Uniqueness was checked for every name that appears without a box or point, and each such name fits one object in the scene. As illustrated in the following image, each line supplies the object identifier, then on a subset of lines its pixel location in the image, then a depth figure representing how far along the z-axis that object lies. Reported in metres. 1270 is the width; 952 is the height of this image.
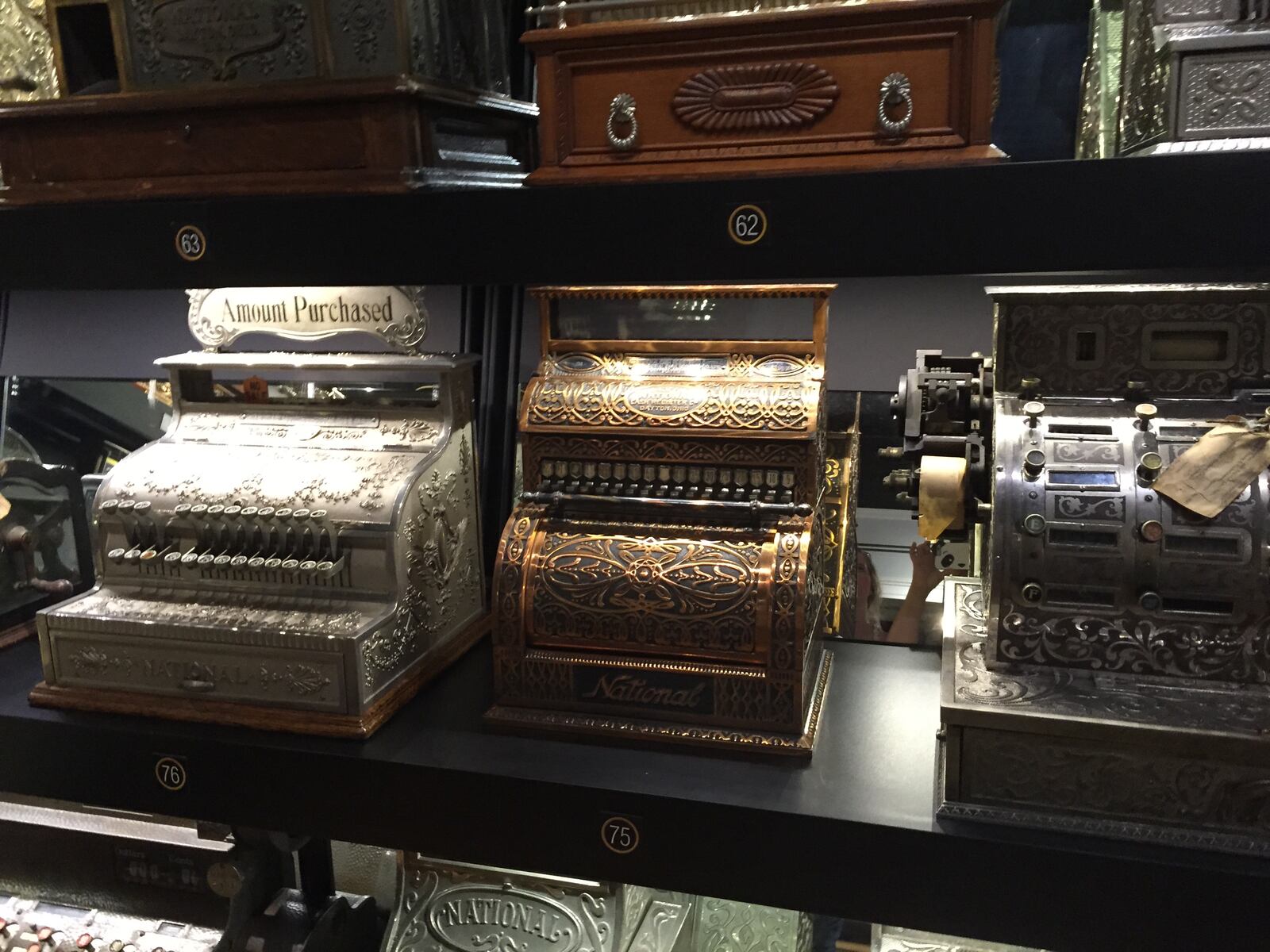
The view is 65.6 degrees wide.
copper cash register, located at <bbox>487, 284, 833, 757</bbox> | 1.53
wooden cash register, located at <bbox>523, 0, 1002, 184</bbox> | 1.26
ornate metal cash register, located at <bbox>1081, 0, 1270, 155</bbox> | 1.16
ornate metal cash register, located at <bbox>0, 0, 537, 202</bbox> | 1.42
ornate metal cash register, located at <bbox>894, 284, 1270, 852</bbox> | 1.29
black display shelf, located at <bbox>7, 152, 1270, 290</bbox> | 1.12
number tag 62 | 1.25
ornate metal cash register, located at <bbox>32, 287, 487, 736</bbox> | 1.62
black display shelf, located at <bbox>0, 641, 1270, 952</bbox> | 1.28
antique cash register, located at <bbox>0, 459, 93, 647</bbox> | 2.04
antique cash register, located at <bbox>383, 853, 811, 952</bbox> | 1.77
